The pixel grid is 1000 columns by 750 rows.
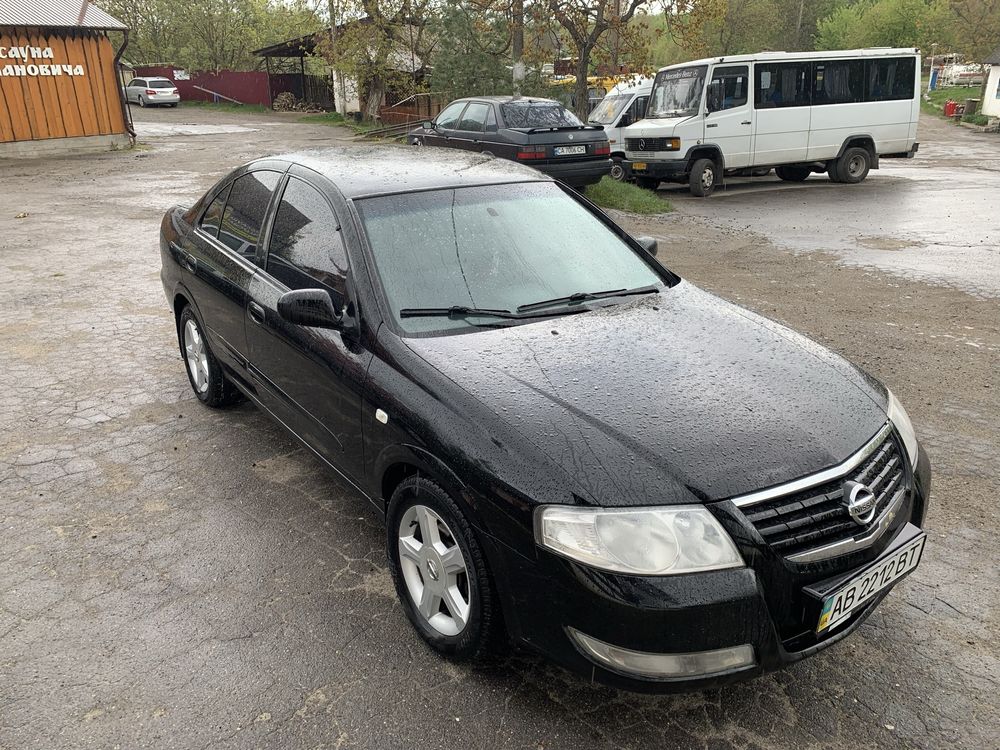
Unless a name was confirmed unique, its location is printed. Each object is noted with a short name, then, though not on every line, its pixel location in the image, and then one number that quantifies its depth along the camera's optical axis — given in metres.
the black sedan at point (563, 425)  2.26
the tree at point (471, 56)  20.98
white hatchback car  41.09
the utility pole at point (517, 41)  17.00
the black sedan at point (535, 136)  12.42
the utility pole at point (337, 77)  28.69
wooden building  18.92
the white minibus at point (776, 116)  14.68
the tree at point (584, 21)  16.45
